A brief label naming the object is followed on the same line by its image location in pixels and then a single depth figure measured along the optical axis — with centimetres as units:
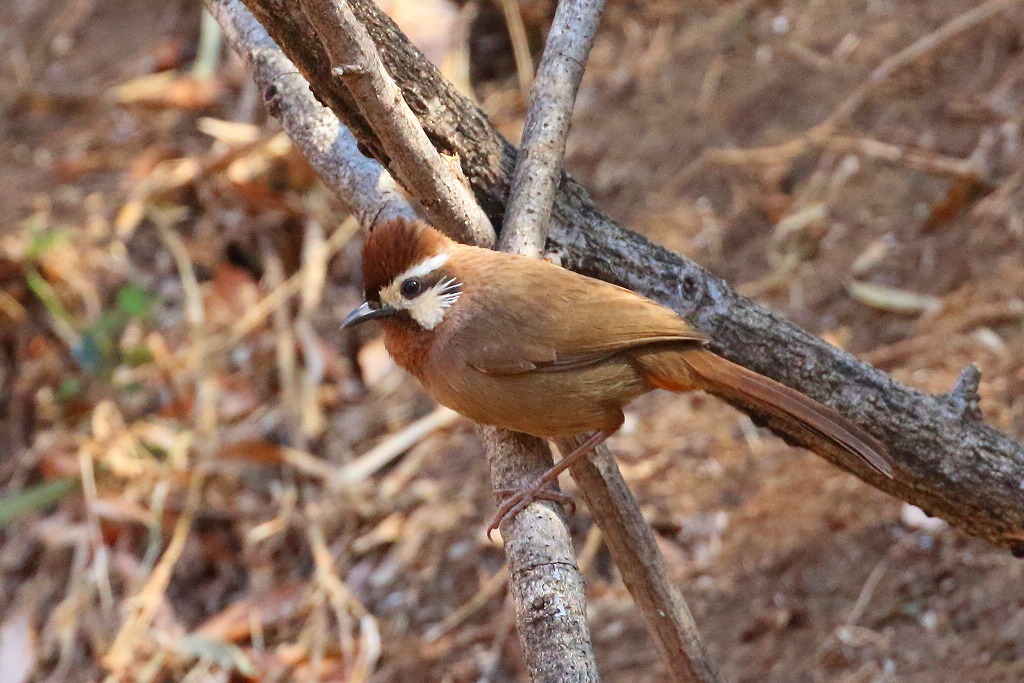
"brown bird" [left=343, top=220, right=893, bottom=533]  625
